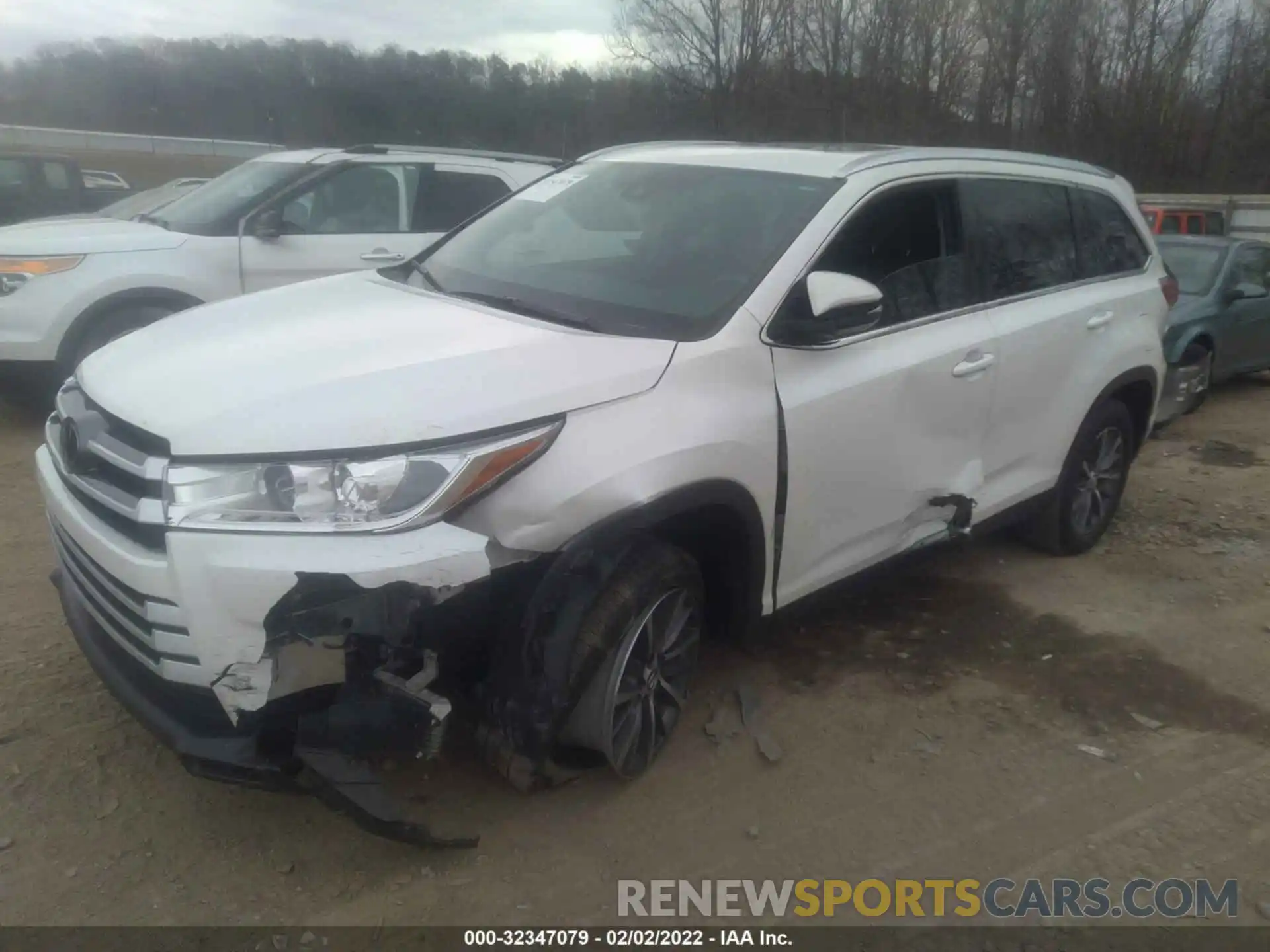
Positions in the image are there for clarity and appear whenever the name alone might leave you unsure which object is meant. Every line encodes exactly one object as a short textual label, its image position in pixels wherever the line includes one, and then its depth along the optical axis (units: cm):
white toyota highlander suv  251
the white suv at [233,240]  648
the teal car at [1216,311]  859
